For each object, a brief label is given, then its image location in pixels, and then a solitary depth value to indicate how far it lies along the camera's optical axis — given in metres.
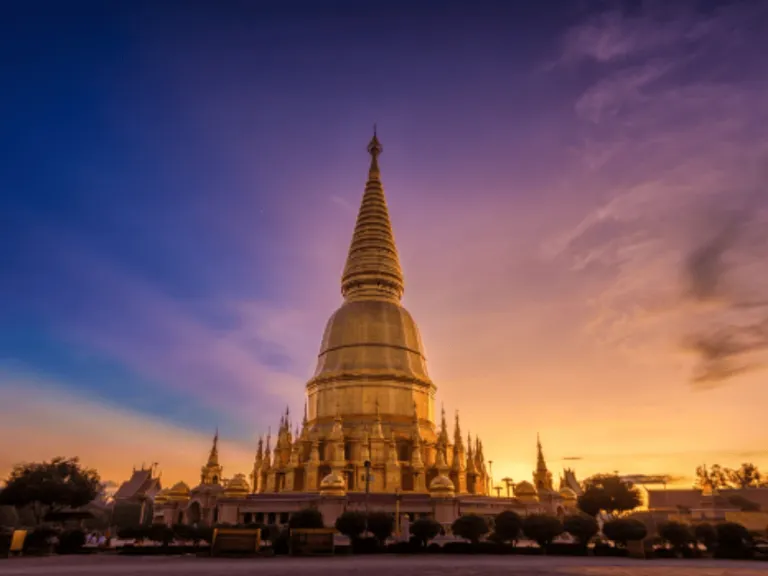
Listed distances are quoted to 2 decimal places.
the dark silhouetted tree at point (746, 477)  100.72
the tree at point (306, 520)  30.66
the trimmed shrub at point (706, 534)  29.95
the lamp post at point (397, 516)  35.37
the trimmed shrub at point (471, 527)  30.30
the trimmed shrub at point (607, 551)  29.39
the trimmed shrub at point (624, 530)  28.77
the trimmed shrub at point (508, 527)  29.81
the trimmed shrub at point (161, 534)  30.98
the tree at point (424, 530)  29.66
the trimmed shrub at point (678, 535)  28.94
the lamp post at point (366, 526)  29.47
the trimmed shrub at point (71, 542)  30.41
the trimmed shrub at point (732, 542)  29.14
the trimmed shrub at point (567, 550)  30.01
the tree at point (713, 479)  104.62
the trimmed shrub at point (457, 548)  29.36
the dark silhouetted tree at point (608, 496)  53.44
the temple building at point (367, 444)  39.25
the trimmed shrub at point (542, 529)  29.70
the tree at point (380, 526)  29.33
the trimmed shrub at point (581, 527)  29.98
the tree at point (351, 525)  29.16
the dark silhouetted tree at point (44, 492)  46.94
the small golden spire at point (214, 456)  48.56
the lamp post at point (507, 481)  49.46
